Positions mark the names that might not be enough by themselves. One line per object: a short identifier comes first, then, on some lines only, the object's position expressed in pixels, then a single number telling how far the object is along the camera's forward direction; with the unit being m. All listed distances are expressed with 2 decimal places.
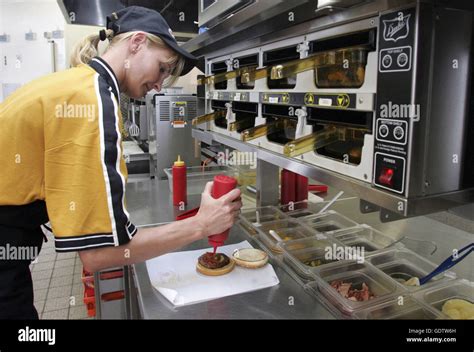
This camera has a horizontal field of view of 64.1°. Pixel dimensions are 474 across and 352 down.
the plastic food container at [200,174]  2.53
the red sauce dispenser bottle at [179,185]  2.12
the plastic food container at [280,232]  1.55
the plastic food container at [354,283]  1.10
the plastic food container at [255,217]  1.76
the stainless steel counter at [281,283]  1.12
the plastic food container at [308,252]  1.37
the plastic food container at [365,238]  1.54
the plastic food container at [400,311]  1.06
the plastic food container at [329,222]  1.75
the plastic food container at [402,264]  1.34
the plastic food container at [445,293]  1.14
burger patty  1.34
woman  1.01
